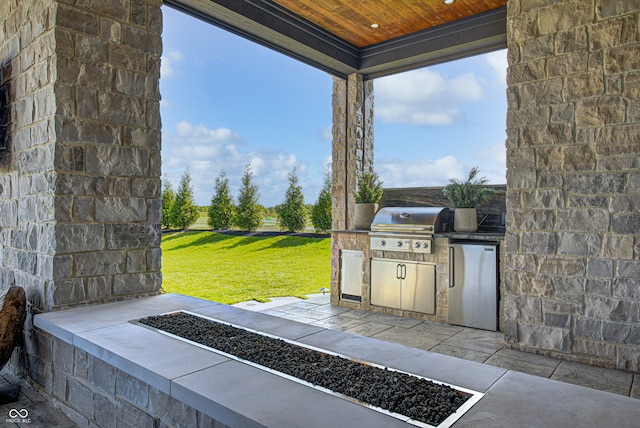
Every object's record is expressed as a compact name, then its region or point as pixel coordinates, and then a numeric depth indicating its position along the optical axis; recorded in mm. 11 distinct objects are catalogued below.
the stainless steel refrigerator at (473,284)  3877
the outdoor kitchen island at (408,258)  4180
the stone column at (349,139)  5637
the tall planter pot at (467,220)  4254
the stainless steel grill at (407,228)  4289
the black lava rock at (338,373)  1261
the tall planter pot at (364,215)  5125
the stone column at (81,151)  2387
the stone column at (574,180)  2756
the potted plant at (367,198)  5138
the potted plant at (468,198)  4270
